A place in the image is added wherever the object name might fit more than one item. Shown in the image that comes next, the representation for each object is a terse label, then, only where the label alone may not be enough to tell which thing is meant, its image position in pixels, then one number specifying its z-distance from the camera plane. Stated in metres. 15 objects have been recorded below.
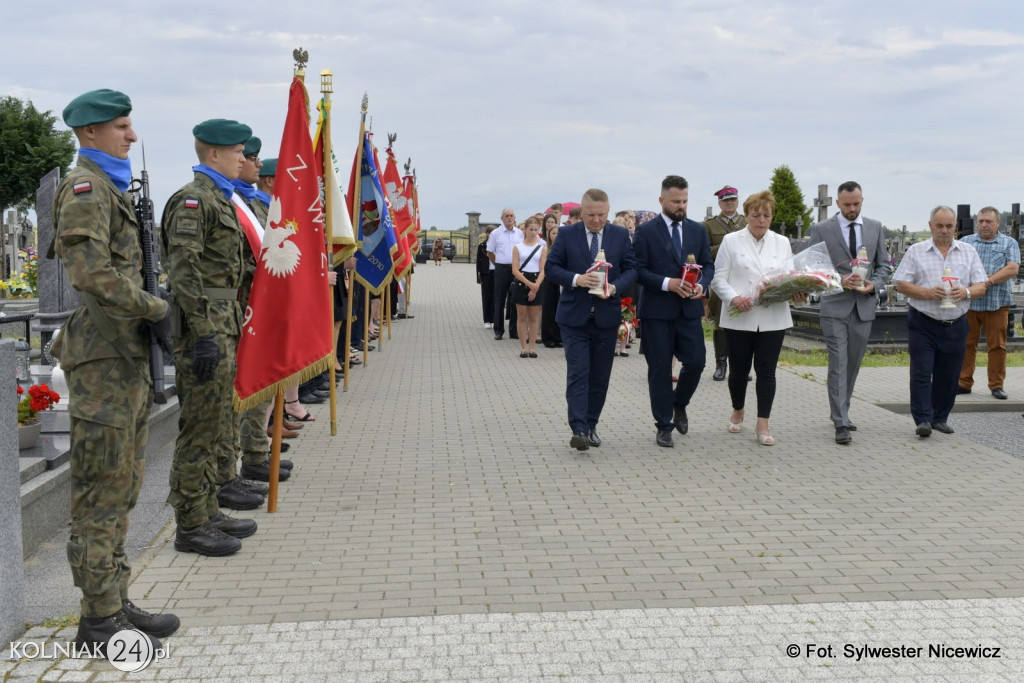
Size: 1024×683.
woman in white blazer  8.12
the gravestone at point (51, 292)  8.73
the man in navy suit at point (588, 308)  7.88
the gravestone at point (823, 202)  25.98
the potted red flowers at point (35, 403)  5.93
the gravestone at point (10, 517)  3.96
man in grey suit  8.45
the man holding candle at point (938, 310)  8.57
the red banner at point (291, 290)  5.62
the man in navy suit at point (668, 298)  8.05
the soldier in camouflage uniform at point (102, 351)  3.83
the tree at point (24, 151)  40.84
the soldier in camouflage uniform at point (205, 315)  5.04
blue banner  11.63
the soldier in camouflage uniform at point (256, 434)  6.39
